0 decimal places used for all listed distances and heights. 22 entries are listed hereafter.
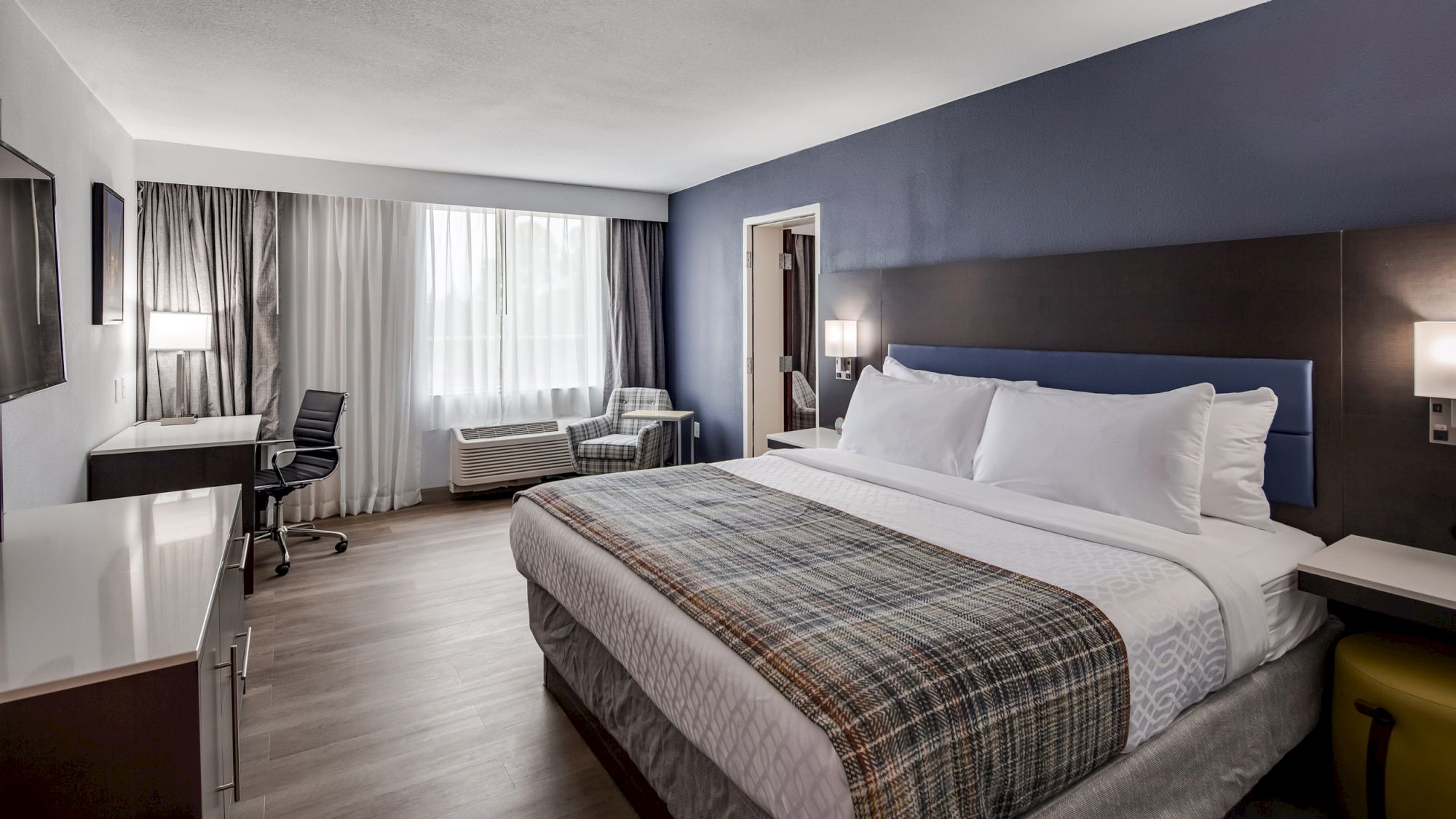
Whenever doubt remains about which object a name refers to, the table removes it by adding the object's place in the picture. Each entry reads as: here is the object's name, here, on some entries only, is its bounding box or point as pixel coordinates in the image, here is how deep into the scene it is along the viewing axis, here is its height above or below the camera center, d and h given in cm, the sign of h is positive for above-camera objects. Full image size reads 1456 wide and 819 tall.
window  570 +69
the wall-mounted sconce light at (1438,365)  198 +6
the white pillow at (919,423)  306 -13
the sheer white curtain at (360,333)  509 +50
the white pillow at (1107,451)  233 -21
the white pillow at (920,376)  331 +8
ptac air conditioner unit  561 -44
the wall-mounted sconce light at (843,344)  427 +30
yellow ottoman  180 -88
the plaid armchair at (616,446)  550 -37
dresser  117 -47
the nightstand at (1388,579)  181 -51
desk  338 -28
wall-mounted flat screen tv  181 +33
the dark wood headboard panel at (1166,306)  238 +34
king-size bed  135 -55
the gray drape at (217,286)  456 +76
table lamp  423 +41
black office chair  417 -38
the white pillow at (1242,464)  241 -25
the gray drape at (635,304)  630 +82
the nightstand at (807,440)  412 -26
